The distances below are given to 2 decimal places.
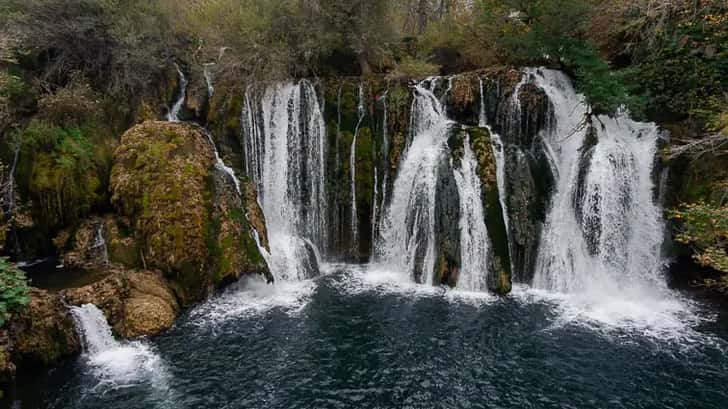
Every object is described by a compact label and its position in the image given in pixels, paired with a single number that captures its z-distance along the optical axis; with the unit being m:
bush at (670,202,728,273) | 9.09
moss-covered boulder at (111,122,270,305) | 12.80
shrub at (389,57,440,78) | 17.36
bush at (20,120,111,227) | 13.23
